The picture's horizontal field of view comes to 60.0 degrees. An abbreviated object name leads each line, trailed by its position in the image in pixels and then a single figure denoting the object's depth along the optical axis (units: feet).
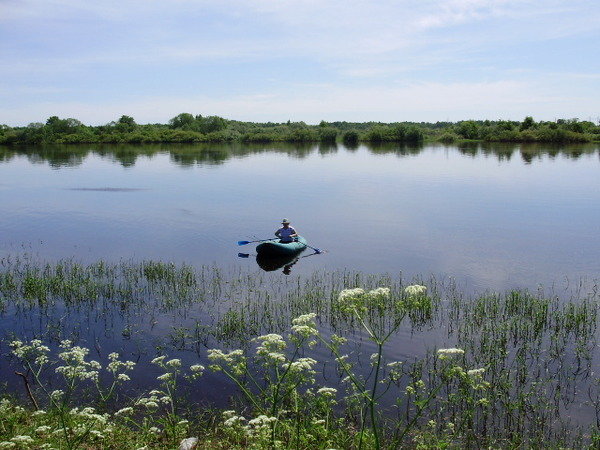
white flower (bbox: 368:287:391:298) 18.95
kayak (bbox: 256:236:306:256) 67.31
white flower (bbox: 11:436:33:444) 17.47
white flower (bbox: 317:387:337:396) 21.75
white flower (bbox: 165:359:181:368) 24.14
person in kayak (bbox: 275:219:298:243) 71.61
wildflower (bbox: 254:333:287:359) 19.72
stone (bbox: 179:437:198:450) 22.61
